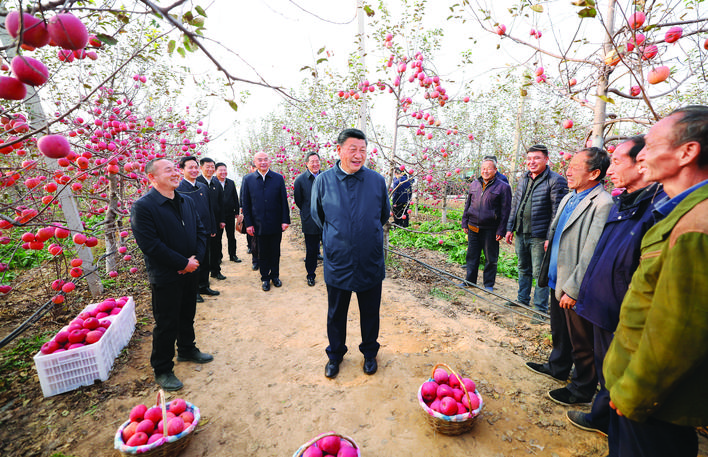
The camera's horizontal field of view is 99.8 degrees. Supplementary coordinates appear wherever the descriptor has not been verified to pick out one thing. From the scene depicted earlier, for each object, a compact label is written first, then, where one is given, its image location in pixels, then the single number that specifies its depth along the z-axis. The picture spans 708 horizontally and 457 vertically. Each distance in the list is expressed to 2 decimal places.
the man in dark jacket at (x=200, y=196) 4.26
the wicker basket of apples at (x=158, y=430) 1.81
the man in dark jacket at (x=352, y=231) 2.54
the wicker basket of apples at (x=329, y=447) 1.71
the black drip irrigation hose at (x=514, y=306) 3.61
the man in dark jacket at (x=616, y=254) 1.76
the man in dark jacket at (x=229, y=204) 5.73
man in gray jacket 2.25
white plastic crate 2.47
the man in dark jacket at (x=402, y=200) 8.45
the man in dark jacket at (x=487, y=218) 4.62
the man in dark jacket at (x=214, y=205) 5.05
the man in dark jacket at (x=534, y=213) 3.83
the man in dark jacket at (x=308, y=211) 5.12
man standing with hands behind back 4.71
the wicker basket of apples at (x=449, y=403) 2.03
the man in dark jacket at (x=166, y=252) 2.40
